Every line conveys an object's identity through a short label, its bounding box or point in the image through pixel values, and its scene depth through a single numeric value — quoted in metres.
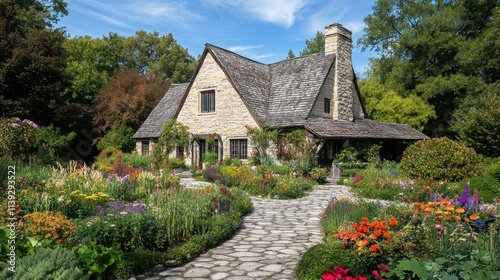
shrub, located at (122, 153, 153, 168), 21.97
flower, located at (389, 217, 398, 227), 4.98
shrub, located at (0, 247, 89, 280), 3.77
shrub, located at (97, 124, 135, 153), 29.30
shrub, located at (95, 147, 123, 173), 23.23
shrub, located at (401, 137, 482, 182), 13.84
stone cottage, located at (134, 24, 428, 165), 22.20
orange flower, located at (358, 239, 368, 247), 4.64
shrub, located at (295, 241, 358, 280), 4.96
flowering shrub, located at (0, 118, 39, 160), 14.05
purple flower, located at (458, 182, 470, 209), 7.12
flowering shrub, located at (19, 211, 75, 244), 5.87
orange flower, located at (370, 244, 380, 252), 4.54
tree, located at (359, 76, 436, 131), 32.22
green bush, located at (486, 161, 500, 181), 13.01
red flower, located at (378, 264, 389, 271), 4.25
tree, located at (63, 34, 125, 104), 35.72
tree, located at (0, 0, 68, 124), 23.20
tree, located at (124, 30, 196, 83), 48.59
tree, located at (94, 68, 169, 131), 29.92
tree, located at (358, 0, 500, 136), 31.33
